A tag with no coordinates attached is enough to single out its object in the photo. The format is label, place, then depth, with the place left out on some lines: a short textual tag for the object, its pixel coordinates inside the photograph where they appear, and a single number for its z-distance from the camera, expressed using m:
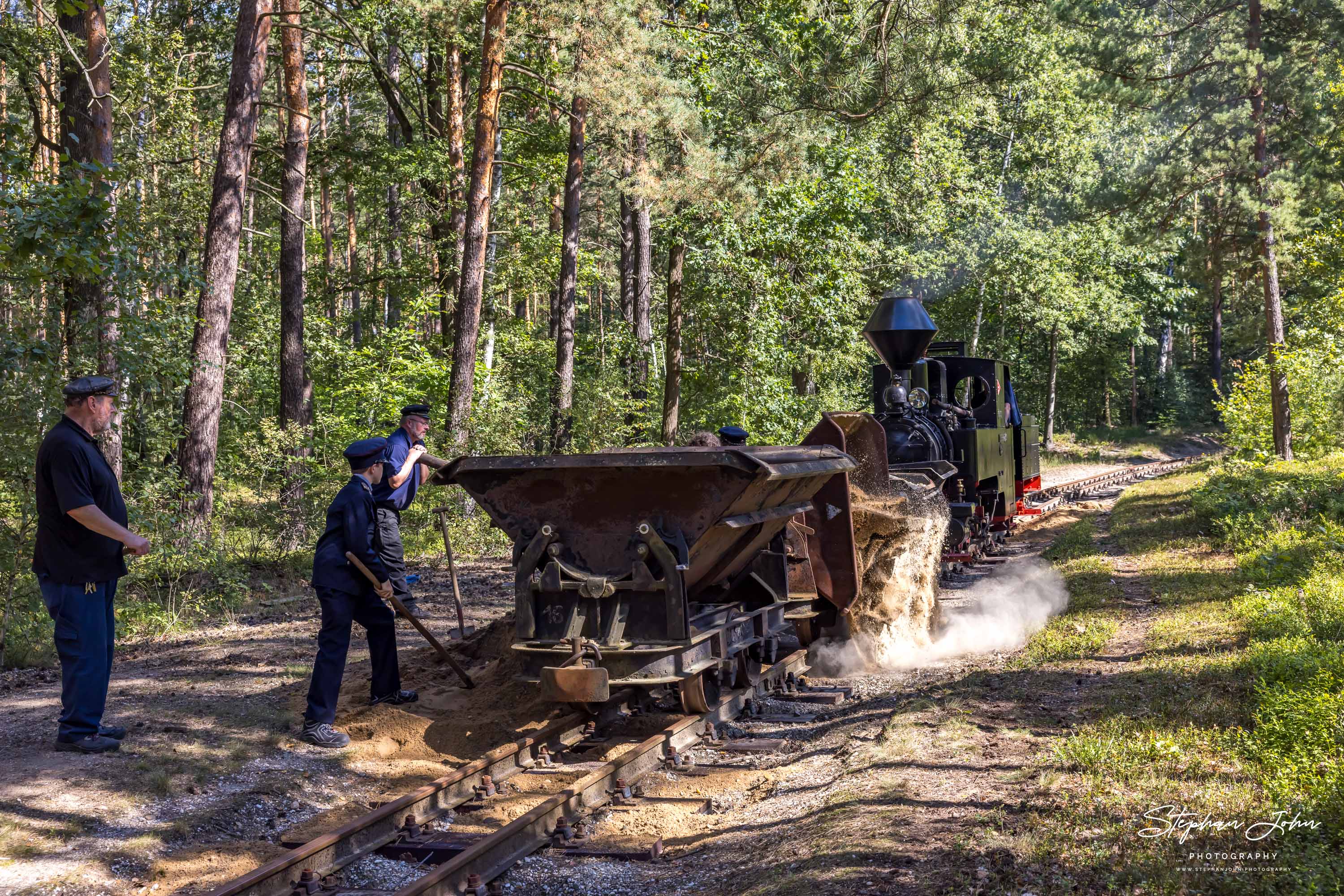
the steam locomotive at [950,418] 12.95
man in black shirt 6.04
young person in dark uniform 7.00
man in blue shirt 7.65
